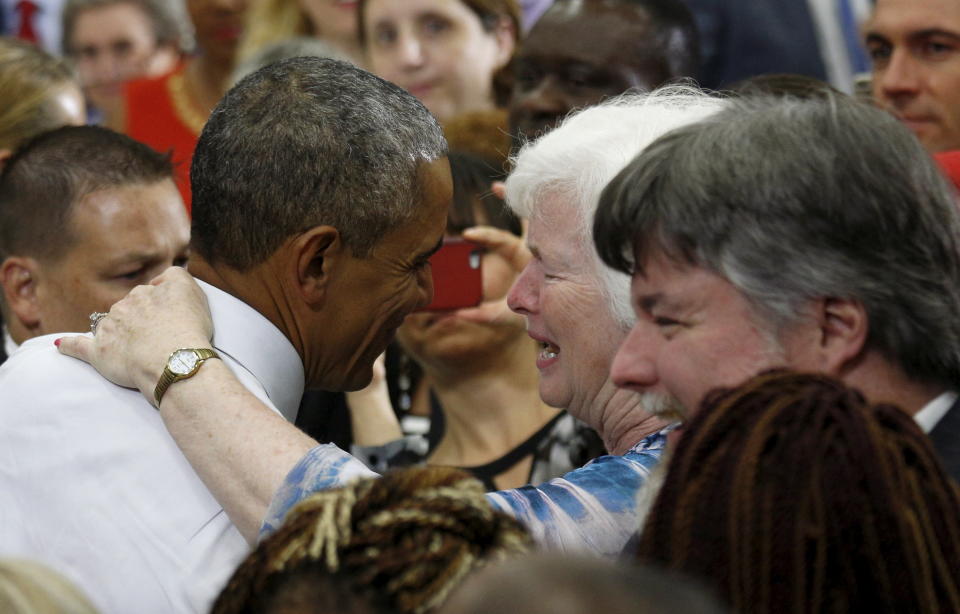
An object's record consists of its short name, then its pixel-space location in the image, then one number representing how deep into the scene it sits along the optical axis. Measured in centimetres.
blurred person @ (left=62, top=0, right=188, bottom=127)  1353
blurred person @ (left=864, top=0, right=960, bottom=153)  726
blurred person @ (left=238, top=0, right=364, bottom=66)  1149
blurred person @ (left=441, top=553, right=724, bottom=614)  223
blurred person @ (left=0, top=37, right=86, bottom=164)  919
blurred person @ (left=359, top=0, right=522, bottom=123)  1045
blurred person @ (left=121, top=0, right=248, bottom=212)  1093
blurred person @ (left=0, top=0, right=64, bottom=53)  1488
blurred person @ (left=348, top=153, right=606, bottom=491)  779
